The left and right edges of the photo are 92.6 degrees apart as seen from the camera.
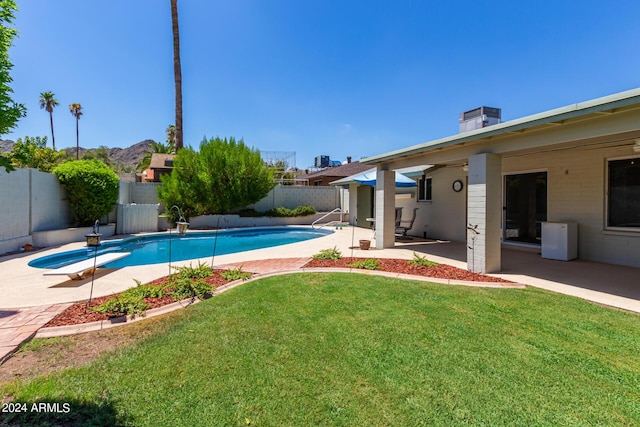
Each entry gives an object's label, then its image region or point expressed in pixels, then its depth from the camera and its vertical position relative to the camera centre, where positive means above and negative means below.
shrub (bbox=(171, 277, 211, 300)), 5.54 -1.47
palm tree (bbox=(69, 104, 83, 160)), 56.53 +18.70
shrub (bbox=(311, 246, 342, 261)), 9.03 -1.35
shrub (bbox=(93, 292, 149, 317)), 4.74 -1.53
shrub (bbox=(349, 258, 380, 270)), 7.75 -1.41
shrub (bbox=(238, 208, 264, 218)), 20.76 -0.19
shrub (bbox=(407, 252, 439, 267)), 7.99 -1.40
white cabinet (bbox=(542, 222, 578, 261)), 8.85 -0.91
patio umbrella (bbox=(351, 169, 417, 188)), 14.12 +1.42
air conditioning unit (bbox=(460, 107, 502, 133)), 12.02 +3.70
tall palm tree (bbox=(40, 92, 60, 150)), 49.92 +18.15
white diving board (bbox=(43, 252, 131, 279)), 6.56 -1.30
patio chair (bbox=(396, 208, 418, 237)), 14.20 -0.78
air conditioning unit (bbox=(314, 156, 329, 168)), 45.88 +7.38
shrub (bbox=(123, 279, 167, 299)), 5.45 -1.48
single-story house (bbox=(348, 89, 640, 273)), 5.75 +0.91
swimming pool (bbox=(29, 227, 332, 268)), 10.54 -1.58
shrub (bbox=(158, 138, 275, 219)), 18.56 +1.97
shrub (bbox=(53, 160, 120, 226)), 12.99 +1.01
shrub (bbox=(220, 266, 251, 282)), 6.76 -1.47
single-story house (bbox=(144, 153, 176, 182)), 30.09 +4.31
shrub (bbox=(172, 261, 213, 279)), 6.66 -1.40
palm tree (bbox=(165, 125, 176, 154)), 45.14 +11.41
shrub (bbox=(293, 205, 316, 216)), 22.02 -0.06
